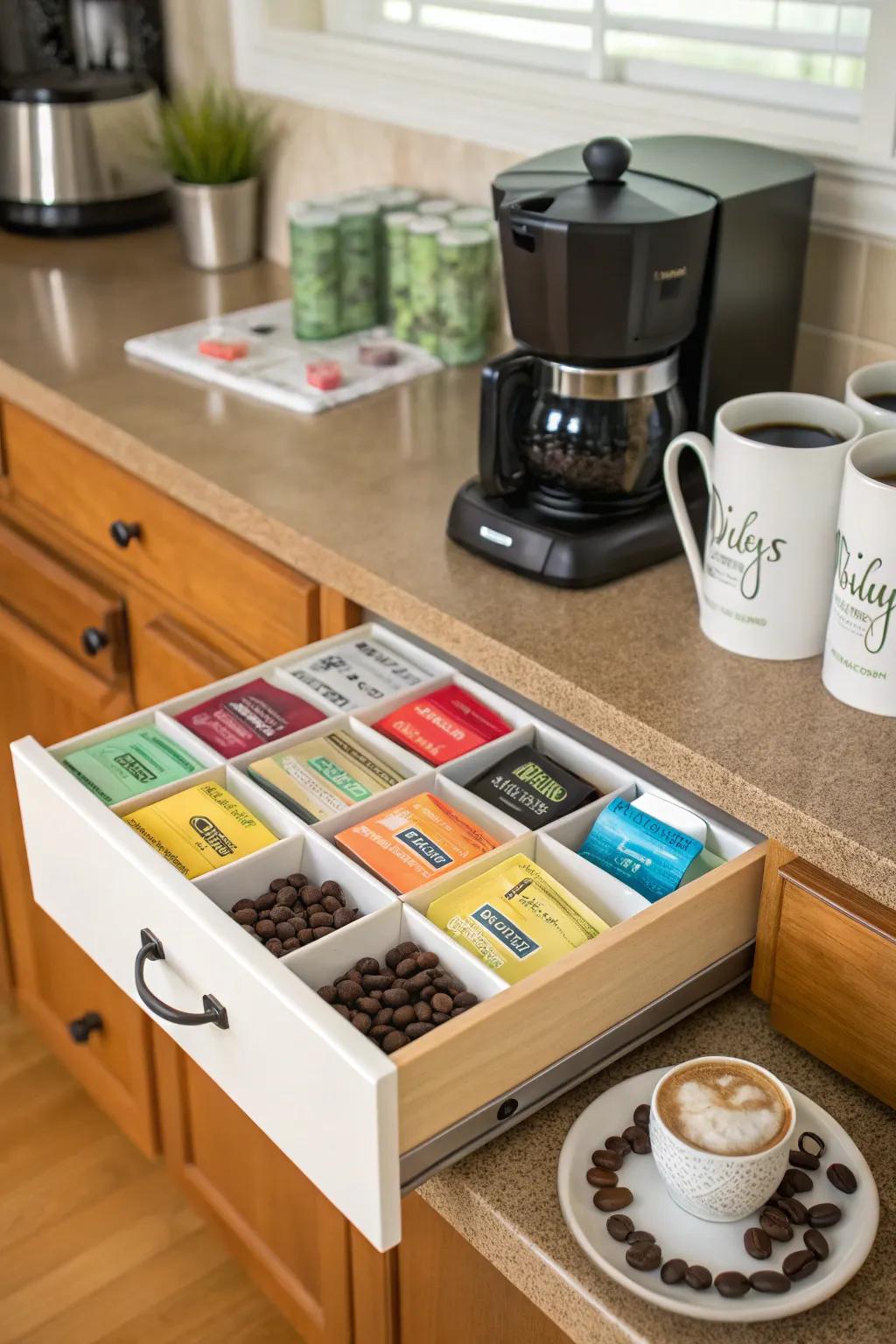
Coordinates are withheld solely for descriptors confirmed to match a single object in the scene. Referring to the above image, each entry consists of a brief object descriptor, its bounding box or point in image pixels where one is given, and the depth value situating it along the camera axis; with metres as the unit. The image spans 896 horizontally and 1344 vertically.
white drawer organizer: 0.81
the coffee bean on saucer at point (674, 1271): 0.81
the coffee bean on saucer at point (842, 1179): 0.86
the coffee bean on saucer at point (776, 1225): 0.84
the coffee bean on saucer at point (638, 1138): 0.90
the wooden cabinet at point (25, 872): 1.72
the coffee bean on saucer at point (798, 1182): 0.87
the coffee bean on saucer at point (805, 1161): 0.88
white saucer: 0.80
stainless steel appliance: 2.09
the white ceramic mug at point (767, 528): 1.04
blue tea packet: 1.00
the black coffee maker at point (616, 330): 1.14
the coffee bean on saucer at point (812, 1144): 0.90
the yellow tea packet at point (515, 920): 0.93
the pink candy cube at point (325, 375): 1.65
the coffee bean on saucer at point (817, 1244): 0.82
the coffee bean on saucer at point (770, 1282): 0.80
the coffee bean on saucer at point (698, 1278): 0.81
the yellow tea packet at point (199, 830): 0.99
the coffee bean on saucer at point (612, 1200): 0.86
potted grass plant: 2.05
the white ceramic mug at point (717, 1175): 0.81
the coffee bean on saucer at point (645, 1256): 0.82
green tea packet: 1.07
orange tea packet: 0.99
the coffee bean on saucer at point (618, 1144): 0.90
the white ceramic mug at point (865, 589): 0.97
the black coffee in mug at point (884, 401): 1.15
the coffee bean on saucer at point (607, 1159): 0.89
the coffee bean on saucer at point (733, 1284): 0.80
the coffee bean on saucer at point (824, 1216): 0.84
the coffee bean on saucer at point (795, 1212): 0.85
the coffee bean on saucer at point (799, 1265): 0.81
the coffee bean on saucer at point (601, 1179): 0.88
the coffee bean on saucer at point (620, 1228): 0.85
